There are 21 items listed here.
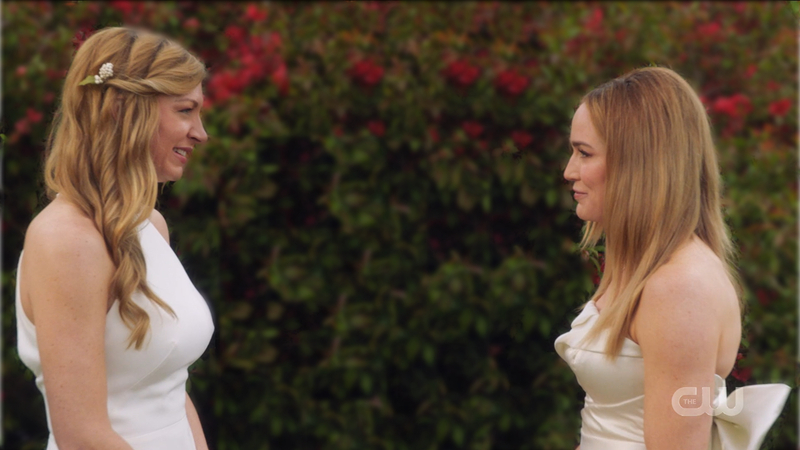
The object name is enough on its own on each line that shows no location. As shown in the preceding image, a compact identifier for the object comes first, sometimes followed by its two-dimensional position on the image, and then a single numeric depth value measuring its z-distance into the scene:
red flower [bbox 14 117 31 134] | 3.77
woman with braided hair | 1.99
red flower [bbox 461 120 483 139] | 3.93
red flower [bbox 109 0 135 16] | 3.93
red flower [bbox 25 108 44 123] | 3.77
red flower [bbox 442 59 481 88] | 3.92
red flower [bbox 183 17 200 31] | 4.00
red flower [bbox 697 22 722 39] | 4.45
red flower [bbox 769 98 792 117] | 4.21
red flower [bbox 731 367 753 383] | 2.88
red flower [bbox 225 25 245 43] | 4.04
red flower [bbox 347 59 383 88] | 3.85
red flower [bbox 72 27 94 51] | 2.82
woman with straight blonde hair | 1.93
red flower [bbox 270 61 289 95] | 3.74
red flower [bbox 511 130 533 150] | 3.93
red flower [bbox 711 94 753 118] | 4.17
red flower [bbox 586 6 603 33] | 4.17
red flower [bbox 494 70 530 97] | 3.94
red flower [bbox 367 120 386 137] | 3.89
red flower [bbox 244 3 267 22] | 4.02
